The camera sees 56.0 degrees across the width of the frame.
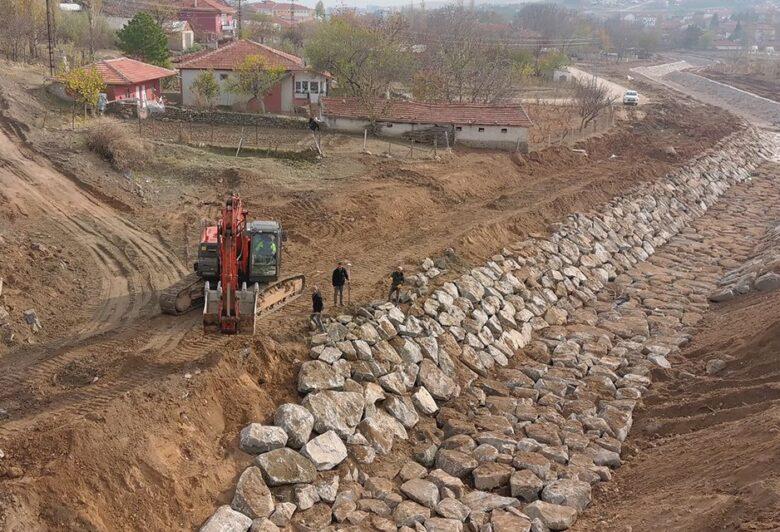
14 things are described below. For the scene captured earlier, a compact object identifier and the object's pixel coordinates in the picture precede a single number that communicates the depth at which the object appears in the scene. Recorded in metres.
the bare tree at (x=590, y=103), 48.34
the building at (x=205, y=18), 83.81
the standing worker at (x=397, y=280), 19.67
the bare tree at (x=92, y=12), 59.09
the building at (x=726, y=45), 184.43
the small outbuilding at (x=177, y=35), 70.94
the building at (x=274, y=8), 160.12
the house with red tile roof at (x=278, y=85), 45.69
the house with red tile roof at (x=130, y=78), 42.34
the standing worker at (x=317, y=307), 17.86
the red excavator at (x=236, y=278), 17.08
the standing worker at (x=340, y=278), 19.02
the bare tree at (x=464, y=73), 52.25
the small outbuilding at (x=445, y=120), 40.03
